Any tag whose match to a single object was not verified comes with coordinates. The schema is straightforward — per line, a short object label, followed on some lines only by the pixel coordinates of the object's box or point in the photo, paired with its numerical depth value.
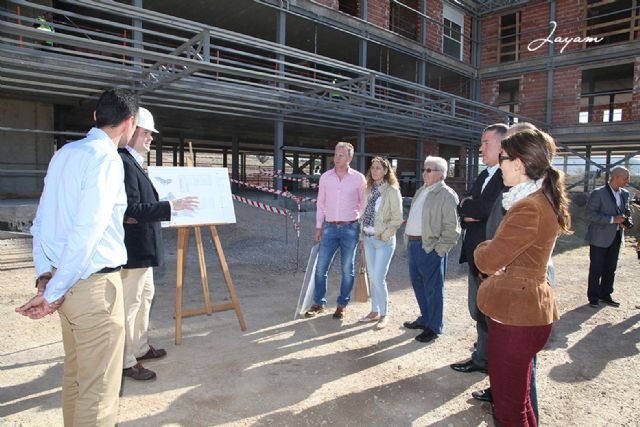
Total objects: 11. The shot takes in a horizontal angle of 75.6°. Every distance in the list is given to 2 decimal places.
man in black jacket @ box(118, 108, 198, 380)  2.80
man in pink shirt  4.50
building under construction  7.68
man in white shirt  1.83
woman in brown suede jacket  2.02
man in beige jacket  3.89
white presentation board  3.79
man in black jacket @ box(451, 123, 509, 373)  3.16
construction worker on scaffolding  9.55
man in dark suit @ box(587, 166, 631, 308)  5.37
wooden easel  3.86
